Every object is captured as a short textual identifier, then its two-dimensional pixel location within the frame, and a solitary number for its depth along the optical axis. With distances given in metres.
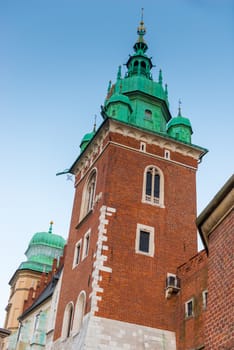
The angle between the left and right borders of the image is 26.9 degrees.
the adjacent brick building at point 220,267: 7.19
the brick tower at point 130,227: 22.64
